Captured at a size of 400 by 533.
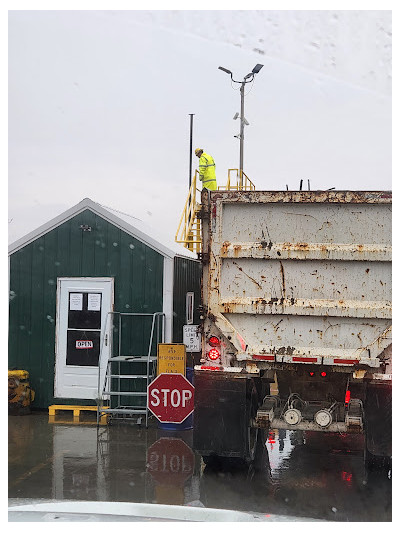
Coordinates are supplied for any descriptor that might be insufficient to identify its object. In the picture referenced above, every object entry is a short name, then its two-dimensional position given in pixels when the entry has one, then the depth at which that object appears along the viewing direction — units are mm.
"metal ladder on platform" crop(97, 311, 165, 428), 10930
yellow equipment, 11148
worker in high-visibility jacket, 14328
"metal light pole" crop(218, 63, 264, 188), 17266
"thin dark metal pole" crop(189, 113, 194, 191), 28781
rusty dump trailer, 7281
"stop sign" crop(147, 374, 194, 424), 9828
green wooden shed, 11289
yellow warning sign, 10367
